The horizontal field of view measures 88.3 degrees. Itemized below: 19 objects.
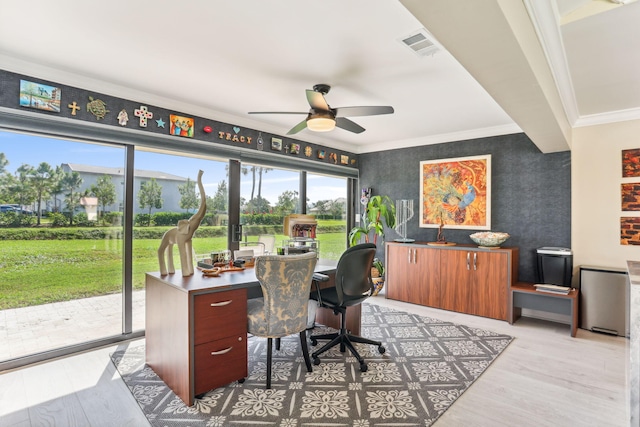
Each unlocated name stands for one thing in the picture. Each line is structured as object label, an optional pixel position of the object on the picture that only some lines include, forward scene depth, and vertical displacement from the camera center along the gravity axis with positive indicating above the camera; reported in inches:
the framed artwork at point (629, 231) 144.5 -5.7
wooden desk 86.8 -32.3
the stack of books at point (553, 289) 143.4 -31.6
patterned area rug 82.6 -50.2
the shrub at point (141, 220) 136.9 -2.3
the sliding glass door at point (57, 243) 110.5 -10.5
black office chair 109.7 -25.6
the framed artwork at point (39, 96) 107.0 +39.4
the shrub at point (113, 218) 130.0 -1.4
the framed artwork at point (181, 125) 142.0 +39.4
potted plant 206.7 -3.6
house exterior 125.6 +13.9
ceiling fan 107.0 +35.5
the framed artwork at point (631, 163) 144.7 +24.5
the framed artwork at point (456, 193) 183.6 +14.1
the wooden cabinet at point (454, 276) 160.1 -31.7
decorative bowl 164.5 -10.9
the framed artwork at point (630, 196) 144.6 +9.7
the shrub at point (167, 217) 143.2 -1.0
